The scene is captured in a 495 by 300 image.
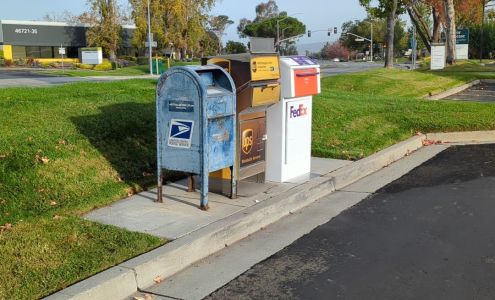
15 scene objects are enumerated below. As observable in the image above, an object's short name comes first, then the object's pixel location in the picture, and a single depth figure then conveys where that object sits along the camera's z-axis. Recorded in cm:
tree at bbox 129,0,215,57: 5812
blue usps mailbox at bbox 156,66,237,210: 559
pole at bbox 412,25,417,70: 3786
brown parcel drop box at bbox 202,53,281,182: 614
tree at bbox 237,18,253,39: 13870
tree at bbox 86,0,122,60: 5888
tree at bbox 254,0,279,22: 14088
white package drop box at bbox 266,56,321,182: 680
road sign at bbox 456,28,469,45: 4706
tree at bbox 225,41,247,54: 10770
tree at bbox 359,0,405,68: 2754
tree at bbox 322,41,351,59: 12691
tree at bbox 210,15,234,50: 9679
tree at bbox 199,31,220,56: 7300
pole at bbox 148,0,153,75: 4194
